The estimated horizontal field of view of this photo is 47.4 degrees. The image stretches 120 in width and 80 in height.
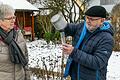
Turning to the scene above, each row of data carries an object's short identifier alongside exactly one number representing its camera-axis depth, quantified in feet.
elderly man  4.38
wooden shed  28.61
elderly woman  5.06
